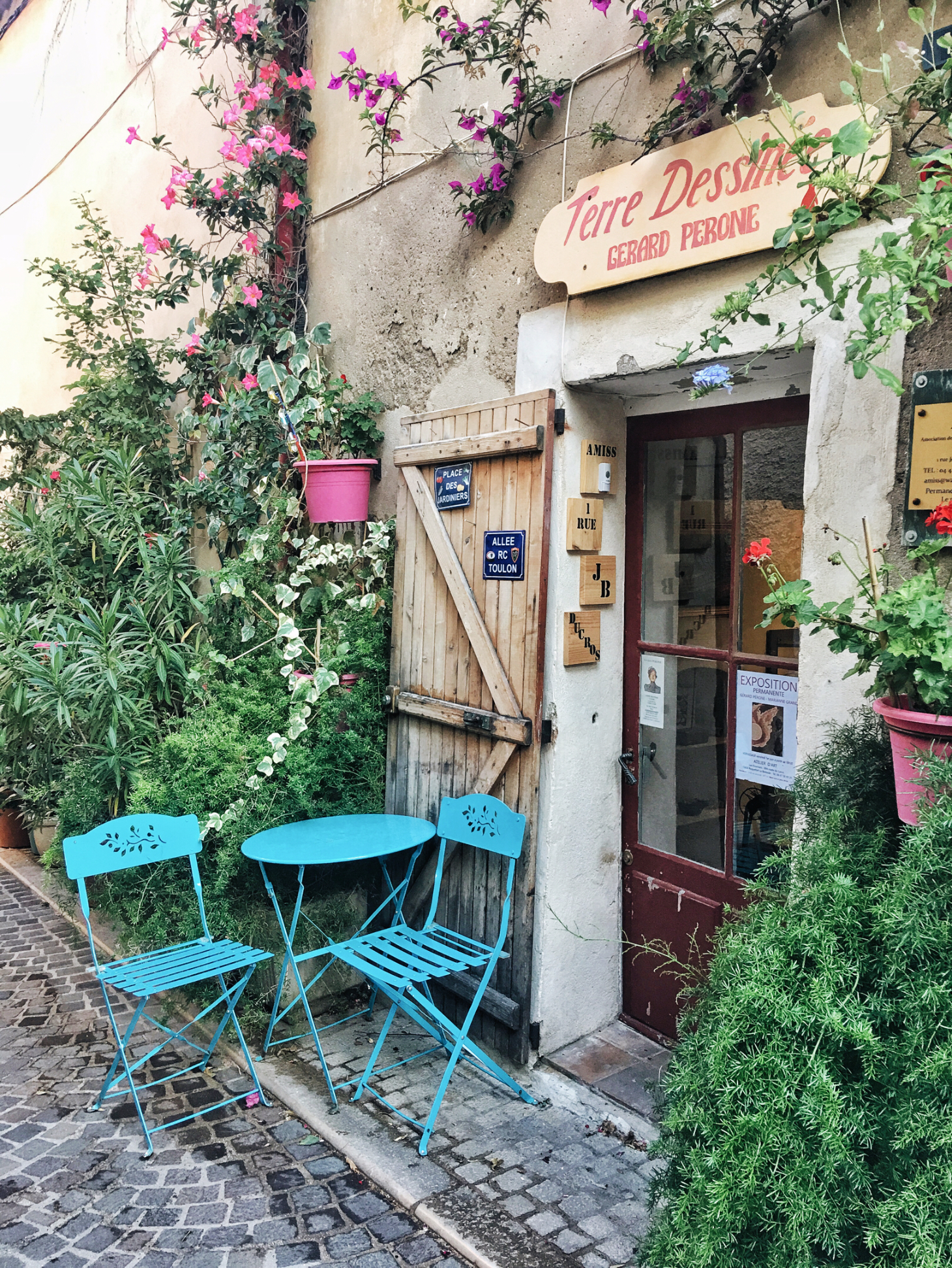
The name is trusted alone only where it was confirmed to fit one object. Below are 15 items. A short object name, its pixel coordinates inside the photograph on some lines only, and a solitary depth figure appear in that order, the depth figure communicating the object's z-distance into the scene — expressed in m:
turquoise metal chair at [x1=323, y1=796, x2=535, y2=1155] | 3.44
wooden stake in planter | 2.17
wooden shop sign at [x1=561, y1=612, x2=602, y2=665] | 3.79
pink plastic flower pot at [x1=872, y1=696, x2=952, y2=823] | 2.00
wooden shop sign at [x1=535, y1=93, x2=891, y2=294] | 2.78
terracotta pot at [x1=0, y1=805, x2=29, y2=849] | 7.13
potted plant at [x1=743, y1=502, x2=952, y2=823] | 2.01
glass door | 3.40
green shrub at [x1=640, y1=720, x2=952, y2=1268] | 1.70
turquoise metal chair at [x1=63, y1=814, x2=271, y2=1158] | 3.52
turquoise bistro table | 3.71
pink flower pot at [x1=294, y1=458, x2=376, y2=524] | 4.68
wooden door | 3.80
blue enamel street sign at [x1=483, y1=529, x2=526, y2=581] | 3.84
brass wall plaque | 2.50
